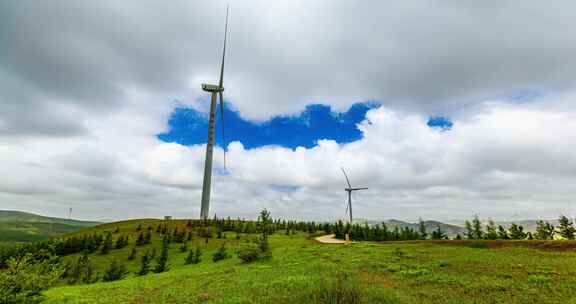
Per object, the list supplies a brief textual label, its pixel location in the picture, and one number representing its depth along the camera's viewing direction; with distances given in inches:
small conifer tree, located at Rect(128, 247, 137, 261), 1889.5
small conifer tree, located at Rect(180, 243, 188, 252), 2036.2
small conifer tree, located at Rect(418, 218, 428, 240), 2850.4
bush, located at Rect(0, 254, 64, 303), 727.2
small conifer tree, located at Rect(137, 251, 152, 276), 1406.3
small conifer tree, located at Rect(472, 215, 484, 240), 3011.8
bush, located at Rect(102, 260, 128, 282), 1339.4
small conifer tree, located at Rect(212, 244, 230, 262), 1563.7
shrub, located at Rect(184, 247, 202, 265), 1594.5
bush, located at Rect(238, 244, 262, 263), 1299.2
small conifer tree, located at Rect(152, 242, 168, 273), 1428.6
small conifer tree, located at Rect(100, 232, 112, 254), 2057.1
